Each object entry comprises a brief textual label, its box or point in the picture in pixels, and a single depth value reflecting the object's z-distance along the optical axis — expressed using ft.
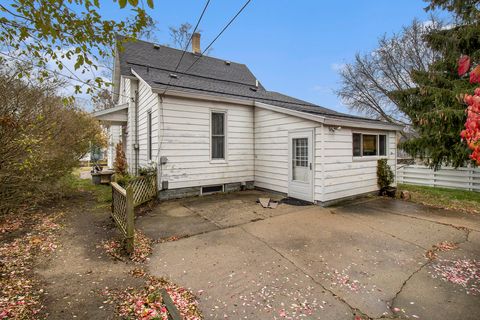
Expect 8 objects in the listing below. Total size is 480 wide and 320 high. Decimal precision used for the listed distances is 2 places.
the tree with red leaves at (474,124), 5.74
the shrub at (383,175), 26.78
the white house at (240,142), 22.43
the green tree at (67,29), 7.23
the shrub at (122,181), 22.21
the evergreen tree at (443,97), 25.75
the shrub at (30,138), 13.98
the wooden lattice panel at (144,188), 20.45
